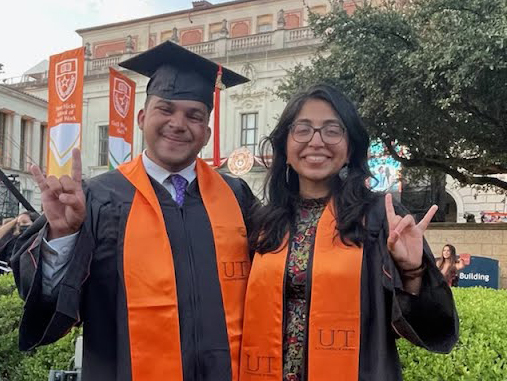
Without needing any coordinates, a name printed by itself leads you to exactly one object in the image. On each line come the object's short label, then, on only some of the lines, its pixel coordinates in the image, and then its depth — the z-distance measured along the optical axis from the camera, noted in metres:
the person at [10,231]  5.79
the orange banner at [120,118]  9.57
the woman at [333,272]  1.90
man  1.87
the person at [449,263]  9.07
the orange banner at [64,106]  8.81
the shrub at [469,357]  2.85
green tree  7.21
